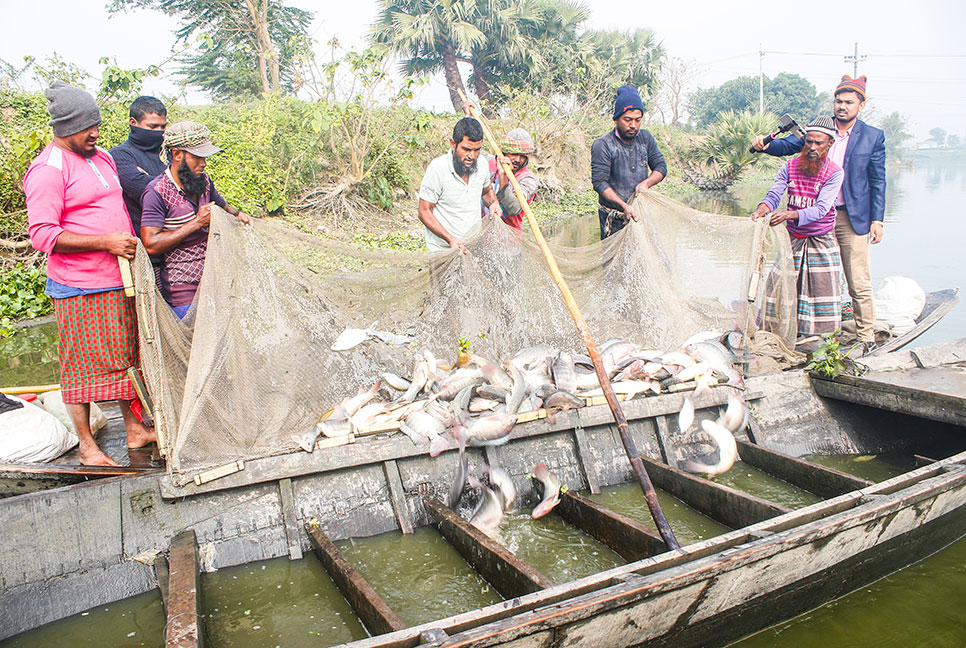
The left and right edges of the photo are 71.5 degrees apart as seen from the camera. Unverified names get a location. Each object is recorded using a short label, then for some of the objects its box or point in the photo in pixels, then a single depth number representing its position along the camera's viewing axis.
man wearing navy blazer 5.15
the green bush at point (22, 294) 8.67
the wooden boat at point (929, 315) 5.55
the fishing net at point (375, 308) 3.36
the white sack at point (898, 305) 5.94
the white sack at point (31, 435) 3.38
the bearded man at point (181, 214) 3.57
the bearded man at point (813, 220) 4.96
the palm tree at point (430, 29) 26.09
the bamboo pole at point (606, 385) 3.19
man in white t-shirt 4.56
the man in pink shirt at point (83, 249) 3.18
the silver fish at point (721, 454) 4.27
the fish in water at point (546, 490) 3.80
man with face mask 3.85
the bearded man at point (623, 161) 5.36
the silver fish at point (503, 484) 3.78
